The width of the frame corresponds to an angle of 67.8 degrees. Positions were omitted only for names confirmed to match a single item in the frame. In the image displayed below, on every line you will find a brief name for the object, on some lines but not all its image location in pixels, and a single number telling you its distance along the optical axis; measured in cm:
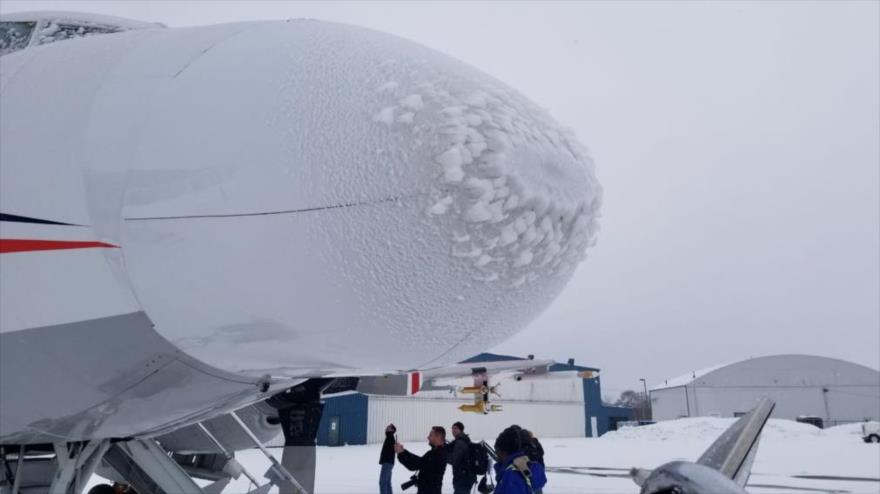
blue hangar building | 3425
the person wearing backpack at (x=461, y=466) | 981
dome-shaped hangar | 4672
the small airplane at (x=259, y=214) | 209
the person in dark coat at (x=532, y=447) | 830
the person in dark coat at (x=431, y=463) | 814
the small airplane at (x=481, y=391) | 1235
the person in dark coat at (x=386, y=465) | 1140
